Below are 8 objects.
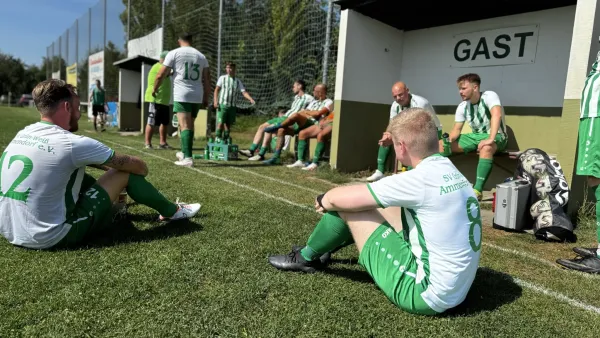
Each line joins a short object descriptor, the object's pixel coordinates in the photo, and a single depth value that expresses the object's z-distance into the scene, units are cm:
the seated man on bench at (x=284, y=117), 788
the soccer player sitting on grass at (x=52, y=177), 240
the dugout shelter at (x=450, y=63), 559
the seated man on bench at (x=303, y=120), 737
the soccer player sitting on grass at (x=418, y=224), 182
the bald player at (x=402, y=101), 526
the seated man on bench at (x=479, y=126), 486
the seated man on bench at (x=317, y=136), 701
